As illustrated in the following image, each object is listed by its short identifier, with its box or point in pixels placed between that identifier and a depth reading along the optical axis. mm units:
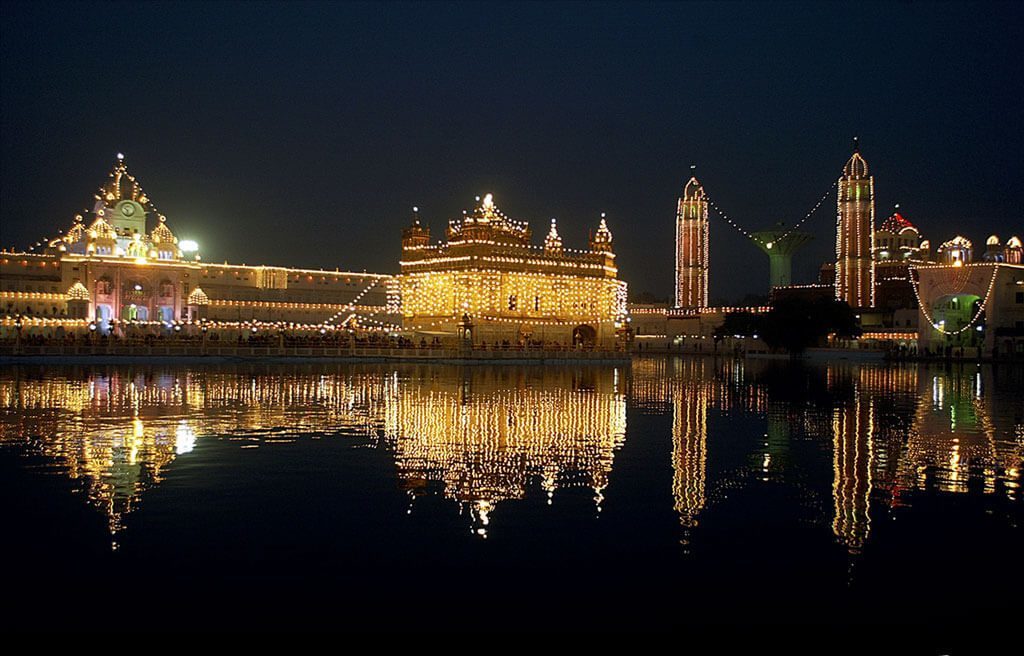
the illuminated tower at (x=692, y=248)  128750
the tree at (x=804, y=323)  79750
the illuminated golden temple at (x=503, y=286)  65062
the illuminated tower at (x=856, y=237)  106625
